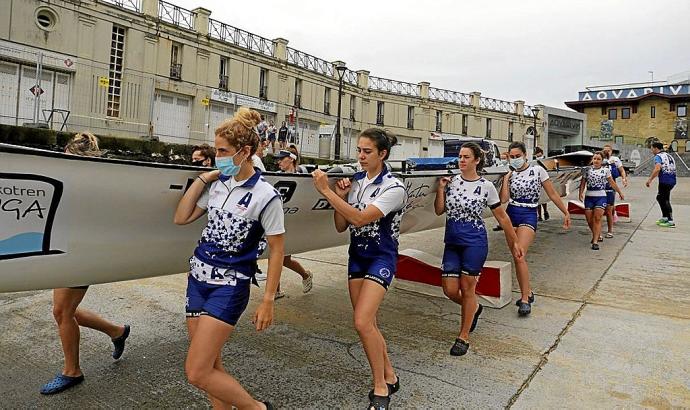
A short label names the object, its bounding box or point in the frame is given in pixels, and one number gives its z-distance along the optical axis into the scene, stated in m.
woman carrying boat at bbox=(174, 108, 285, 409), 2.39
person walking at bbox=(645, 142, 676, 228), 10.43
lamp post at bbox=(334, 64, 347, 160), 27.59
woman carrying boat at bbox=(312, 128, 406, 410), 2.95
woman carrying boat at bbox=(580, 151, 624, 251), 8.71
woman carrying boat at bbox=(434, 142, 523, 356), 4.01
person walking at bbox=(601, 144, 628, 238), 9.55
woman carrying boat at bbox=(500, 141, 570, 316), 5.12
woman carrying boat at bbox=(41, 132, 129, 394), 3.11
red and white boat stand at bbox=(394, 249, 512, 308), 5.35
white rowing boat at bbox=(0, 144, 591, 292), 2.43
